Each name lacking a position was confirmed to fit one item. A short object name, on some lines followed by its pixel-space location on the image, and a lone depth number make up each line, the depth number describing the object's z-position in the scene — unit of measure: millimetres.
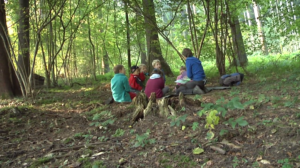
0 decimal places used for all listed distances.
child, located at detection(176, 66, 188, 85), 7402
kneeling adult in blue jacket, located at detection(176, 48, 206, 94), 6252
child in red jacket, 7188
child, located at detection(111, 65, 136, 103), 6066
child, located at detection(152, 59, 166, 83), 6914
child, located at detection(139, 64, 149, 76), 7648
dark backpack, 6535
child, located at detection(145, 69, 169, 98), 6004
